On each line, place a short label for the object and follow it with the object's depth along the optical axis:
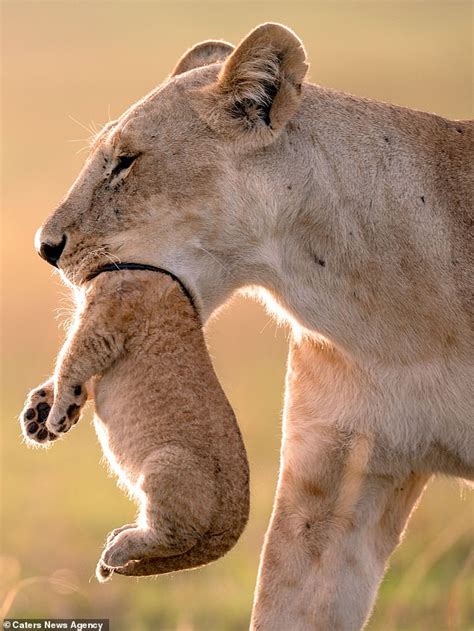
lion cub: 8.11
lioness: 8.88
